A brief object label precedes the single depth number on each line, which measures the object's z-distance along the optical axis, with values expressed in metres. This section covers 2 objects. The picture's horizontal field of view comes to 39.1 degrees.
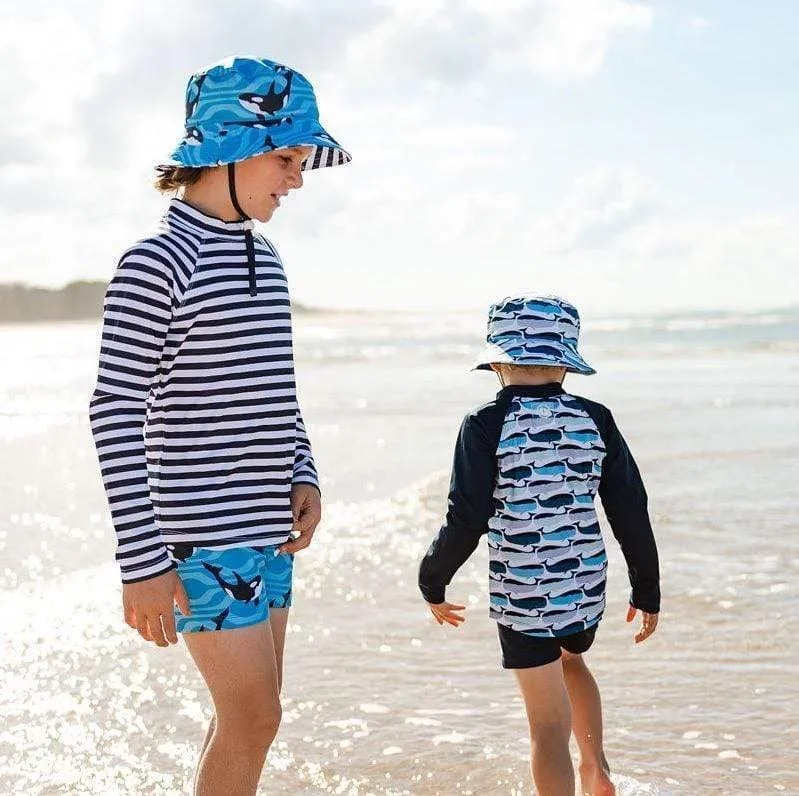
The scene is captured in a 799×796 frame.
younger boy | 3.02
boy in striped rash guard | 2.39
